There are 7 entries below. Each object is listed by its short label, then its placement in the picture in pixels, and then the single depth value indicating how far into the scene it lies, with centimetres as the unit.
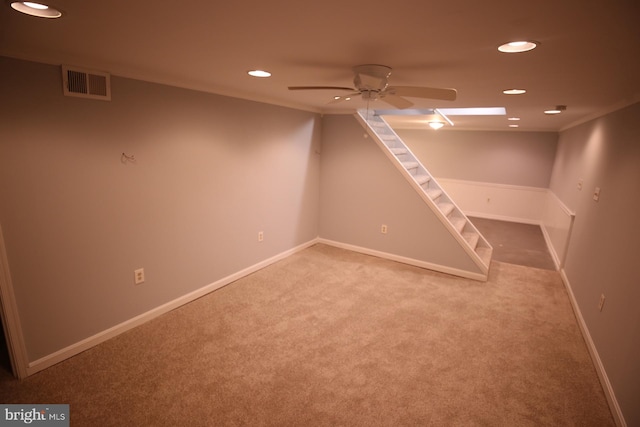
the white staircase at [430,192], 400
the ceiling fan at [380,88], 183
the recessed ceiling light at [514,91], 247
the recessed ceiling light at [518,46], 137
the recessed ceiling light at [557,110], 326
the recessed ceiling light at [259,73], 226
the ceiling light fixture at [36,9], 117
